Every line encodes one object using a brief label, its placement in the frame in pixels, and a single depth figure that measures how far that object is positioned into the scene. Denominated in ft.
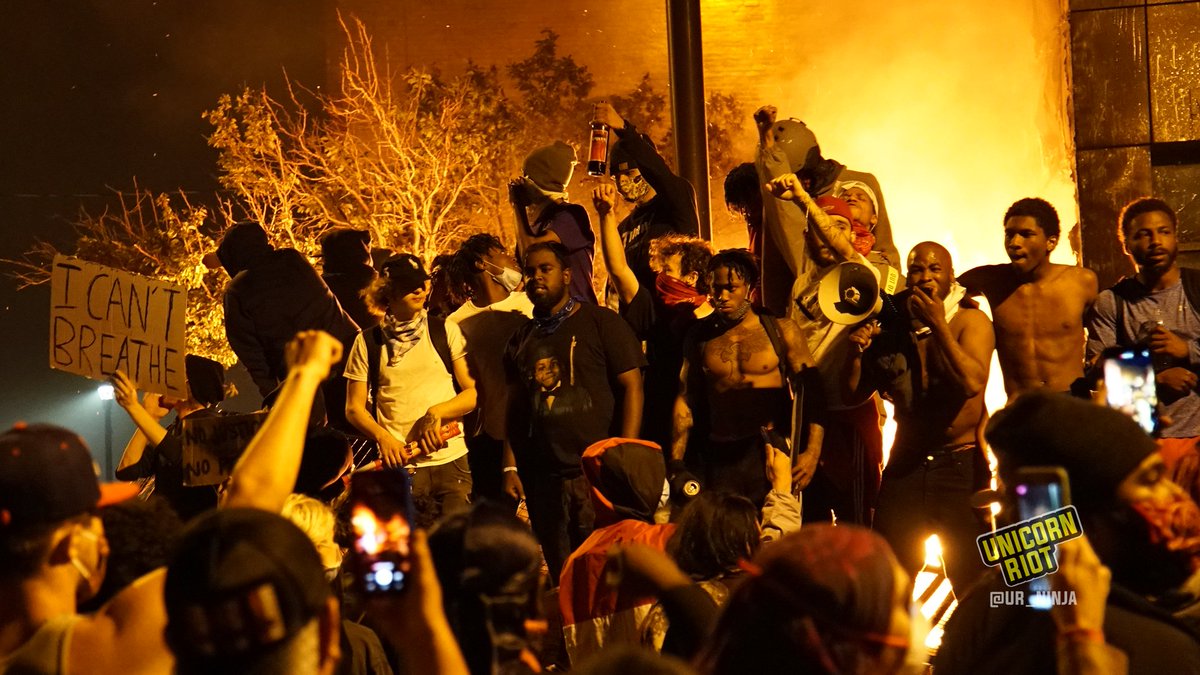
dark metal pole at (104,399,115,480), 127.75
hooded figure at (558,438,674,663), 17.99
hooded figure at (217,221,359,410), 28.45
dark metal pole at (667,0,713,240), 29.22
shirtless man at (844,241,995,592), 23.40
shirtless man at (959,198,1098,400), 24.34
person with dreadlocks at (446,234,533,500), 27.78
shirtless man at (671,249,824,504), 24.43
